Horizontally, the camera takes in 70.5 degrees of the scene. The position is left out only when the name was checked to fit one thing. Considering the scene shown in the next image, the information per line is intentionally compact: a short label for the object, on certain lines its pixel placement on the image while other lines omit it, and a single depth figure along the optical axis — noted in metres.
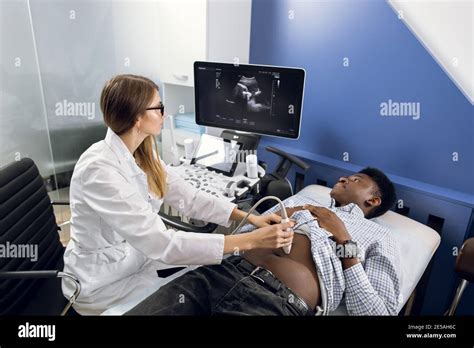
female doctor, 1.02
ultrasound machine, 1.66
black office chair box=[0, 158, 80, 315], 1.10
